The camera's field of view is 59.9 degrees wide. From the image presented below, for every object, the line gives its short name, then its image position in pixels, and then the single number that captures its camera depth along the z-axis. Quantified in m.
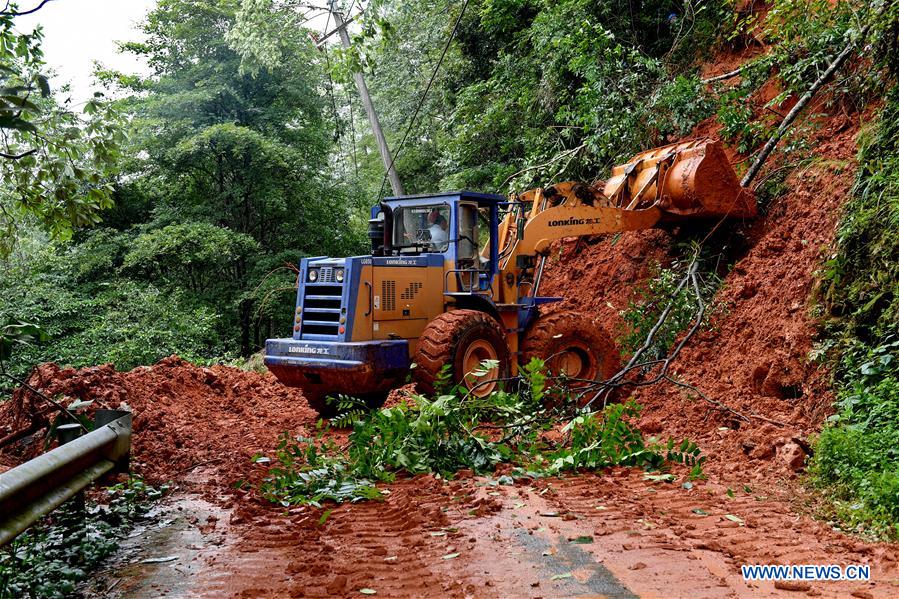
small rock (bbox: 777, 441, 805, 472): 6.18
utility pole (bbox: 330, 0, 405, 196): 23.64
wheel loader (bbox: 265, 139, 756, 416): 8.99
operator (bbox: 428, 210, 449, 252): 9.95
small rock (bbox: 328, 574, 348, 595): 4.18
